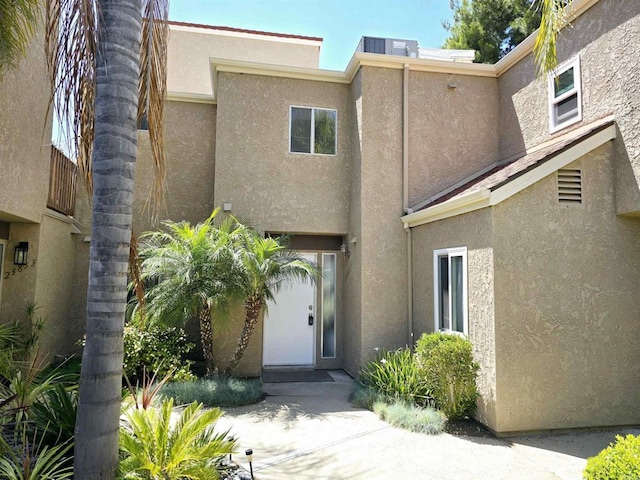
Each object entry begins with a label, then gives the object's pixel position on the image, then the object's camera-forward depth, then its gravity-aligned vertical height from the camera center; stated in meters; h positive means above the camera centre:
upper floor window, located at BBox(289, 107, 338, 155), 11.02 +4.08
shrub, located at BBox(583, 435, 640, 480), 3.53 -1.48
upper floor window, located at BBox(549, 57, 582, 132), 8.38 +3.99
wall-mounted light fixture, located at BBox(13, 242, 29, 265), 8.92 +0.58
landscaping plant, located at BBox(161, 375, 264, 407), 8.15 -2.10
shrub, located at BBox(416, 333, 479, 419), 6.95 -1.42
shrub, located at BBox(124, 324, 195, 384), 8.90 -1.49
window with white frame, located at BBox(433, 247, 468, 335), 7.80 -0.01
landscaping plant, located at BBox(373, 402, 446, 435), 6.82 -2.15
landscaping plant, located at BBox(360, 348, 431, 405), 7.78 -1.77
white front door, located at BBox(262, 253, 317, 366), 11.20 -1.08
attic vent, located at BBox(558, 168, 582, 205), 7.07 +1.75
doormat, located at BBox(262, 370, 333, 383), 10.15 -2.22
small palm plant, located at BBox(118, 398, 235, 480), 3.86 -1.59
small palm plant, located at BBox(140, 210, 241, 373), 8.48 +0.22
